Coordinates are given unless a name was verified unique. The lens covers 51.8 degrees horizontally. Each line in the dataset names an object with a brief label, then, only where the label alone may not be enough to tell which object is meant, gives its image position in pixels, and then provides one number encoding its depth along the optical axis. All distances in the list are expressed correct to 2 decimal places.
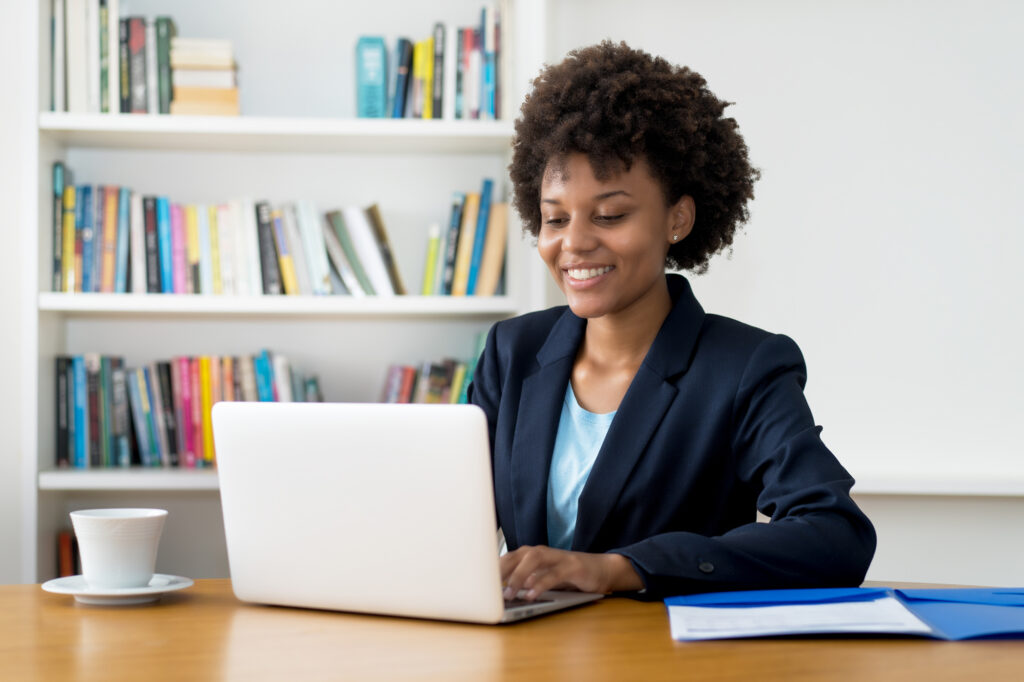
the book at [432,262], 2.95
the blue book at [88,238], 2.80
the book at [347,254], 2.88
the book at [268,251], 2.84
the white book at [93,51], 2.77
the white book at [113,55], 2.77
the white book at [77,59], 2.77
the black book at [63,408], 2.80
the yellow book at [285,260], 2.85
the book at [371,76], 2.88
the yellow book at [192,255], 2.84
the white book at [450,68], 2.86
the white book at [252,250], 2.84
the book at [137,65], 2.79
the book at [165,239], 2.83
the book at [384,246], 2.92
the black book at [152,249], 2.82
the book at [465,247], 2.92
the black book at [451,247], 2.92
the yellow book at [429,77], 2.86
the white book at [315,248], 2.85
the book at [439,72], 2.86
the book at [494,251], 2.91
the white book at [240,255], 2.84
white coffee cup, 1.20
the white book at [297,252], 2.86
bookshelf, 2.80
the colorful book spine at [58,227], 2.78
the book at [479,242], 2.92
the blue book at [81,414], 2.81
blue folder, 1.04
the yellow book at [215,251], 2.84
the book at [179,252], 2.83
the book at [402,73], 2.87
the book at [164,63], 2.80
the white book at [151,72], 2.79
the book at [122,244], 2.80
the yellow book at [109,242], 2.81
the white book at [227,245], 2.84
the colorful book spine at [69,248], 2.79
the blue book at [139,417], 2.83
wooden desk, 0.91
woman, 1.55
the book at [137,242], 2.80
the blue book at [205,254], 2.83
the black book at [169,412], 2.84
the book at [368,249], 2.89
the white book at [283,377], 2.89
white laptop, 1.05
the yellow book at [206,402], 2.83
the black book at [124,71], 2.79
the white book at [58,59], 2.76
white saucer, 1.19
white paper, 1.01
